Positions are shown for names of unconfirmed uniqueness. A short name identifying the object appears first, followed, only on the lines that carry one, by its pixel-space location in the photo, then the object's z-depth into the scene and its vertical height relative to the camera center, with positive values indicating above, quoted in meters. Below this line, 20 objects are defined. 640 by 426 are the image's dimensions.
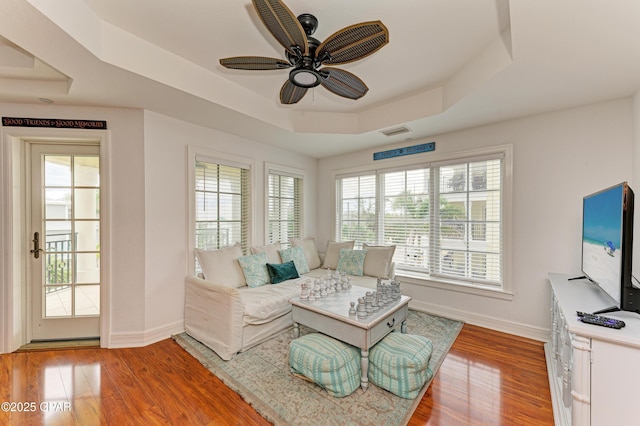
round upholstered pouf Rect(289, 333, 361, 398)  1.86 -1.17
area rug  1.69 -1.39
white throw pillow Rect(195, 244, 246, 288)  2.96 -0.67
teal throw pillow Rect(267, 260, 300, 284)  3.33 -0.83
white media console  1.27 -0.85
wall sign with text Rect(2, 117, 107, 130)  2.49 +0.88
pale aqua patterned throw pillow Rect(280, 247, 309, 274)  3.77 -0.71
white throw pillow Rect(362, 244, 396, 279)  3.64 -0.74
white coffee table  1.99 -0.96
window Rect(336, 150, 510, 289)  3.12 -0.08
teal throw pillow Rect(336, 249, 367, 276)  3.76 -0.78
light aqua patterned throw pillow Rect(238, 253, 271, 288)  3.17 -0.76
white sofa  2.43 -0.97
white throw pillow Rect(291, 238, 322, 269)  4.25 -0.69
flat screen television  1.45 -0.22
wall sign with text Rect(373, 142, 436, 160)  3.59 +0.92
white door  2.70 -0.37
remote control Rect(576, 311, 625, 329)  1.34 -0.60
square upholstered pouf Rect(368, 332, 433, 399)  1.85 -1.16
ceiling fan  1.31 +0.98
